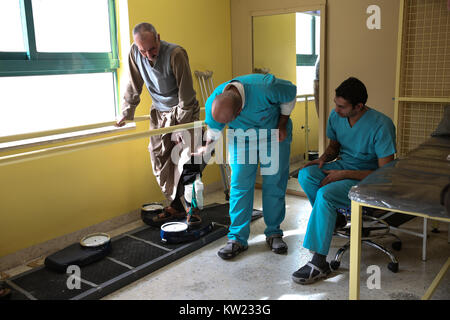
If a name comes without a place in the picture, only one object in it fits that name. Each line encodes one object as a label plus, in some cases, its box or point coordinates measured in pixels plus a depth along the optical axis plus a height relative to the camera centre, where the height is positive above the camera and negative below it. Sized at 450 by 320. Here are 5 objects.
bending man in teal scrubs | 2.76 -0.48
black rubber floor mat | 2.49 -1.18
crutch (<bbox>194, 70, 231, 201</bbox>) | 4.06 -0.18
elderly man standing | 3.06 -0.17
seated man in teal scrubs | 2.54 -0.61
